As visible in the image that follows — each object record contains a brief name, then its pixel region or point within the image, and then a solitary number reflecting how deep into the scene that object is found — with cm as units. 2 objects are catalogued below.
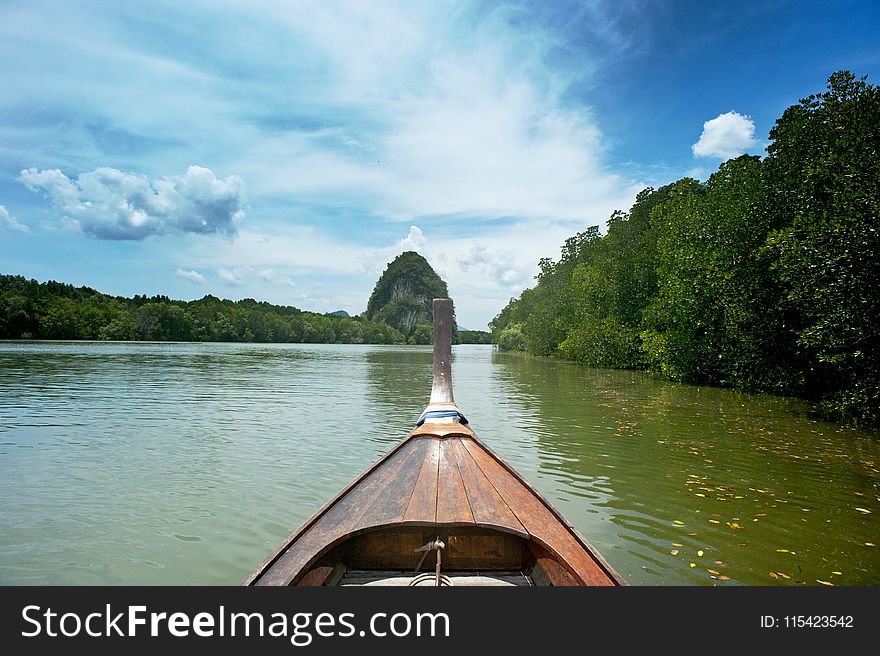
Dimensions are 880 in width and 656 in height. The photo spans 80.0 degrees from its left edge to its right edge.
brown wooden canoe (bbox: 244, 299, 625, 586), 323
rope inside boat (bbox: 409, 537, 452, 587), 344
